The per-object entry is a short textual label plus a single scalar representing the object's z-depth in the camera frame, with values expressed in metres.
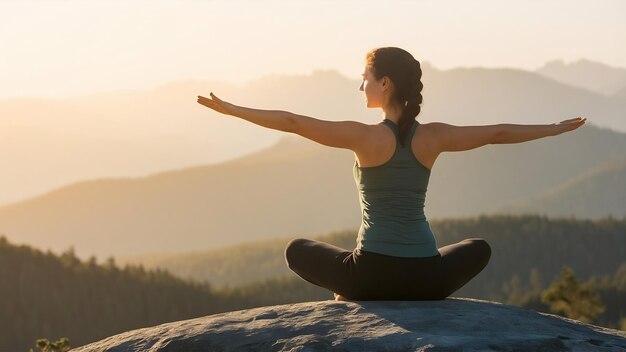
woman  8.10
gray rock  7.34
